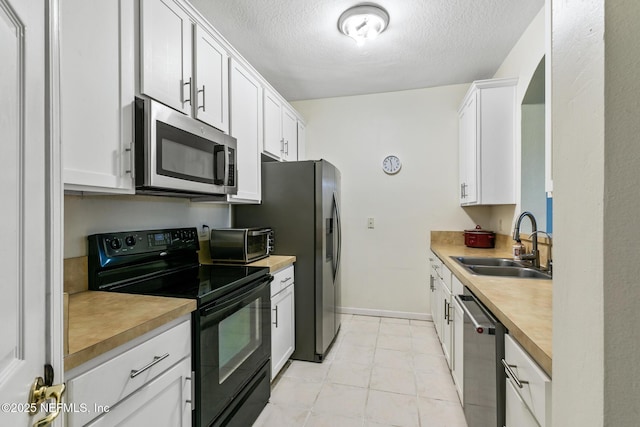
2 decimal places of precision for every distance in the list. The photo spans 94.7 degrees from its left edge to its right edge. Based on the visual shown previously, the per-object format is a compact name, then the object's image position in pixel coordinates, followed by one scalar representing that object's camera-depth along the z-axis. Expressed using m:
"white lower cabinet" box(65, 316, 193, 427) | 0.81
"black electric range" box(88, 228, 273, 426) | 1.28
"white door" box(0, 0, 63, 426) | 0.47
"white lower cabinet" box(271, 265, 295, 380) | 2.04
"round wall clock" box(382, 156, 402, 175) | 3.38
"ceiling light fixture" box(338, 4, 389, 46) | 1.96
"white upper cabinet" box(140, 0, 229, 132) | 1.35
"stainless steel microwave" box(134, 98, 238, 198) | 1.30
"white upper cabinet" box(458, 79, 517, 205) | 2.52
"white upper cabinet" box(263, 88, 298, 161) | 2.58
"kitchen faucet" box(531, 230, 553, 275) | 1.78
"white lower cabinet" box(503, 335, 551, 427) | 0.77
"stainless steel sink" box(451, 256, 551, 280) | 1.85
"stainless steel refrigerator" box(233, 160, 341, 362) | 2.38
